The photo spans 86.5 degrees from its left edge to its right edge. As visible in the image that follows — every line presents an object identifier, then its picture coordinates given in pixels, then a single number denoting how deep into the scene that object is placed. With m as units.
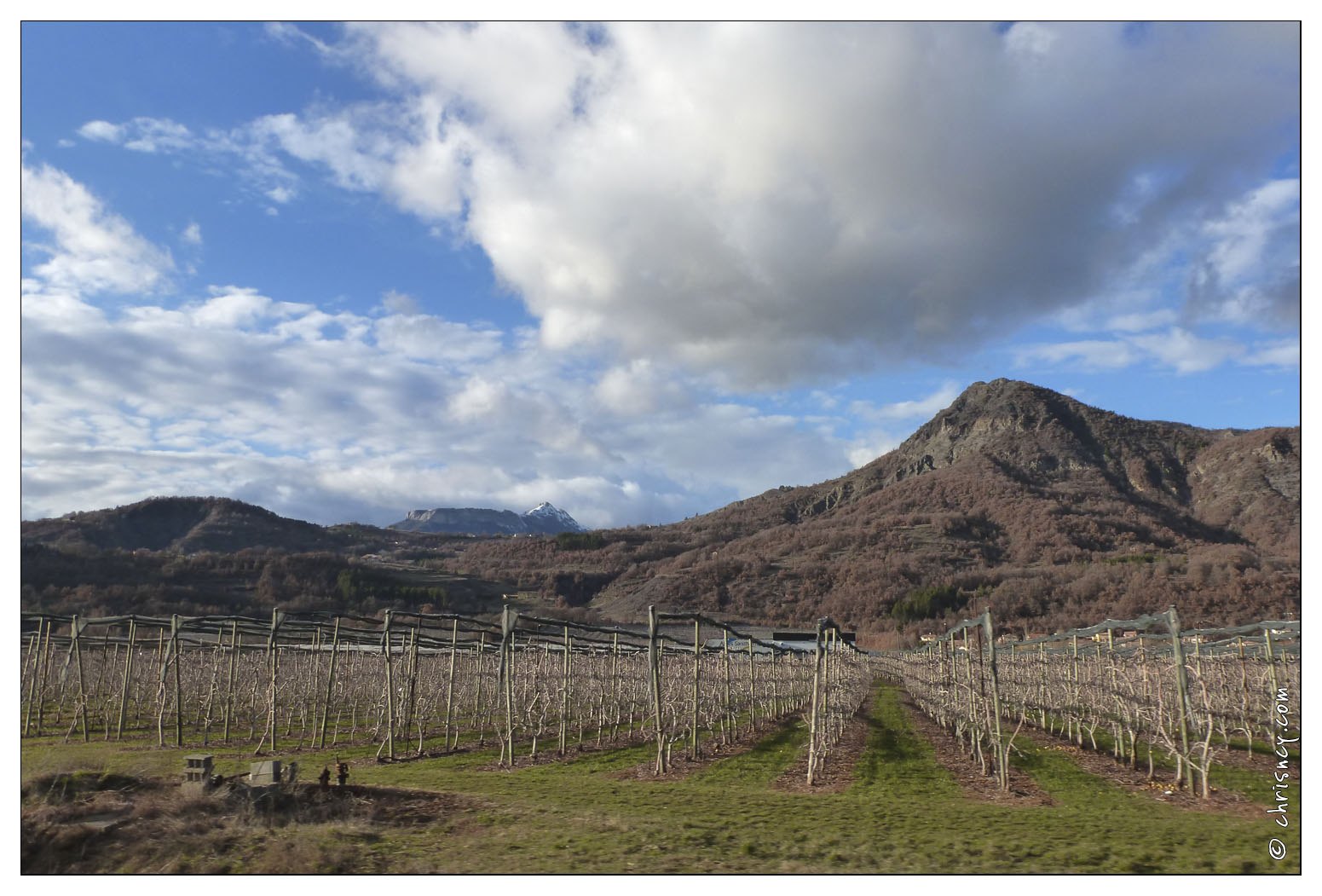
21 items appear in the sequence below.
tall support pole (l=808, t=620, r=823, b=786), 14.34
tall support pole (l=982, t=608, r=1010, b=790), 13.05
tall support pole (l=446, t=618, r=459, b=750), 21.19
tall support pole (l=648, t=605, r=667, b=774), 15.77
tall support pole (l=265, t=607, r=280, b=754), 18.52
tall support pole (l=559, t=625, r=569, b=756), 20.50
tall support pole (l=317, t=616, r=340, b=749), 19.75
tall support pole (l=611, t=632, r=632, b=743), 24.52
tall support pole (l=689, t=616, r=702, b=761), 18.19
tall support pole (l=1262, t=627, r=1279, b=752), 17.56
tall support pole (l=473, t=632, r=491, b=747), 23.61
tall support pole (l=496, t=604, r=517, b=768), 17.33
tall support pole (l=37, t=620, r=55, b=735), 24.14
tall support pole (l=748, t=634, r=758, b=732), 23.71
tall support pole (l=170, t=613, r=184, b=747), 20.03
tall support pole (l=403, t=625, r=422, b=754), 20.67
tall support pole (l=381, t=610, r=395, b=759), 18.73
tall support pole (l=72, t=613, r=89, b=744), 21.31
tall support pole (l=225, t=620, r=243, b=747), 21.83
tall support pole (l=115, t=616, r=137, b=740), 21.53
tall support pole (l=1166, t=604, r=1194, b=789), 12.01
